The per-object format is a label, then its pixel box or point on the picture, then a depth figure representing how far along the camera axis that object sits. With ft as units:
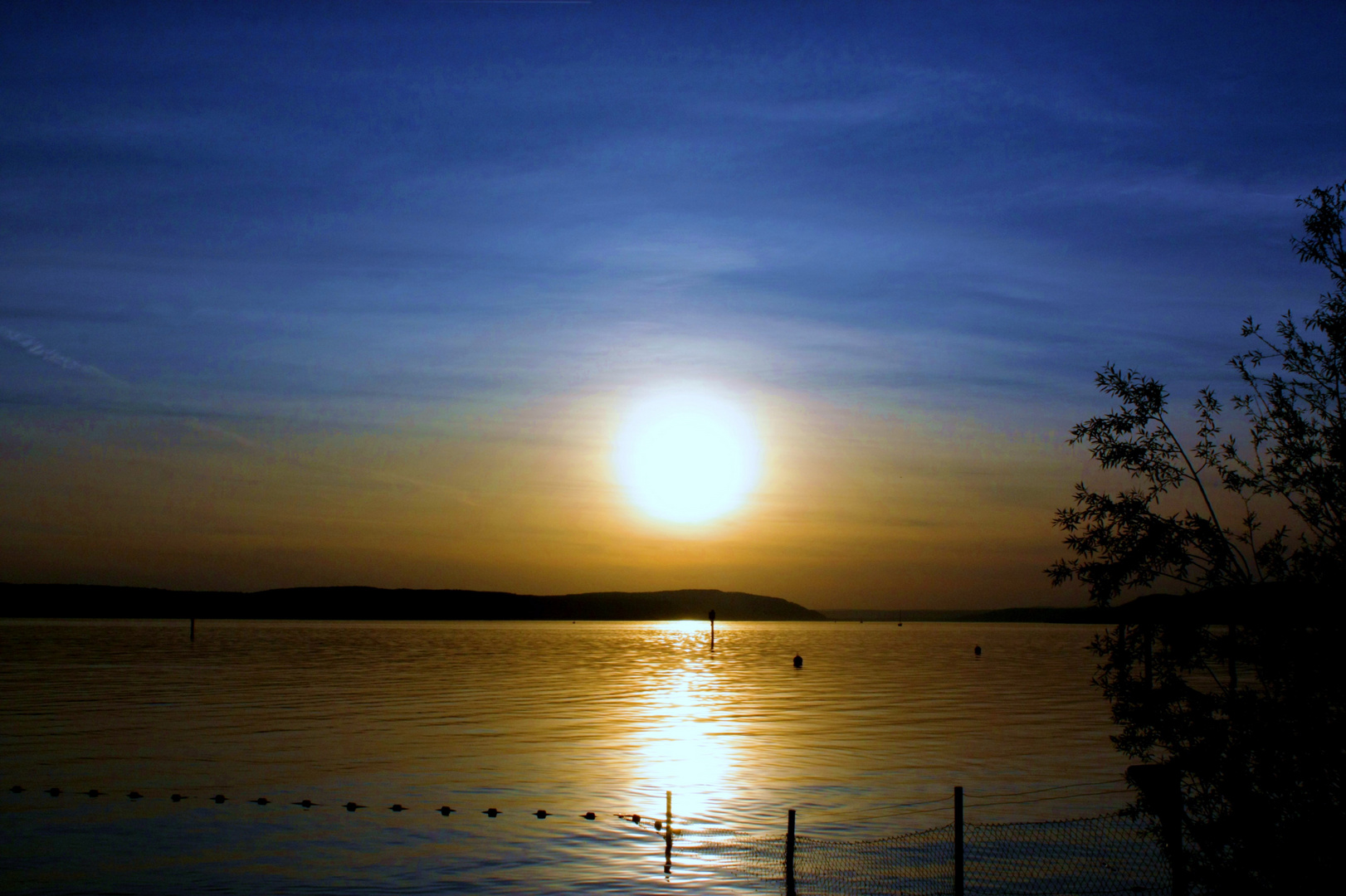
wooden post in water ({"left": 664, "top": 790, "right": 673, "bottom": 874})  72.59
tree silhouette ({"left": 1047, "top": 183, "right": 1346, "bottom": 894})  46.62
